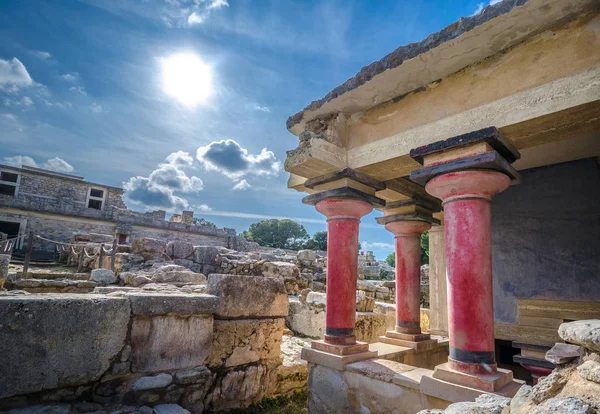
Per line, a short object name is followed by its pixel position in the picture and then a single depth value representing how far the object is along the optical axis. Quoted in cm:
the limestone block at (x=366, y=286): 955
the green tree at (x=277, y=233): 5412
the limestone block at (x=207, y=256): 1198
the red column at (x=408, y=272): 474
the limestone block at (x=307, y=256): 1448
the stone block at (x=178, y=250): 1210
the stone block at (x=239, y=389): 339
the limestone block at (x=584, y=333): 143
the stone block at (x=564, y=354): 159
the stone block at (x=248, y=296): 352
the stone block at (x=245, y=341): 348
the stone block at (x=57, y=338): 225
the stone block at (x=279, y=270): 1068
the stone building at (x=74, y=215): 2069
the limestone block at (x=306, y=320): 633
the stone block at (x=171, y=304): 289
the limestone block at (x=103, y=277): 802
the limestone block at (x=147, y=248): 1166
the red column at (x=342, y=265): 382
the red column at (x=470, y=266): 272
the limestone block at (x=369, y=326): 578
